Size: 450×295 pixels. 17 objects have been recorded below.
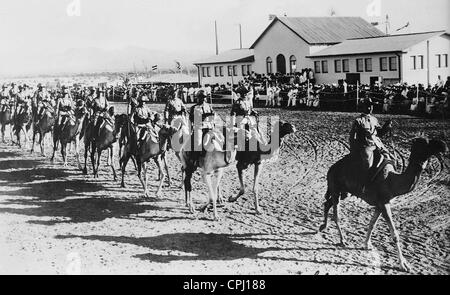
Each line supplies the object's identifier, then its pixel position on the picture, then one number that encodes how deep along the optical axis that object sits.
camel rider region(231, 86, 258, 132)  11.01
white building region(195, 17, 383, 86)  40.18
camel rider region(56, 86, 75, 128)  16.06
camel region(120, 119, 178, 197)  12.18
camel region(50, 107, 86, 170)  15.68
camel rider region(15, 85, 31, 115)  19.64
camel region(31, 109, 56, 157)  17.59
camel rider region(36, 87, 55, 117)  17.87
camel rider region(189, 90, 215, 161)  10.47
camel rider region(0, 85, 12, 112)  20.58
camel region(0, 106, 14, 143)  20.55
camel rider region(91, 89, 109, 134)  14.40
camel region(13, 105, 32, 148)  19.66
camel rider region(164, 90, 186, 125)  11.90
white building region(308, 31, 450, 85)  31.38
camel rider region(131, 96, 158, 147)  12.42
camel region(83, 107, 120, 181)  14.03
